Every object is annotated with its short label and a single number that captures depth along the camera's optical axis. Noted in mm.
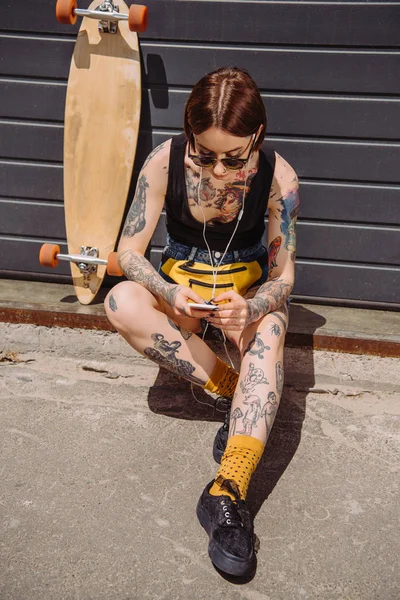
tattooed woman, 2018
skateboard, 3084
